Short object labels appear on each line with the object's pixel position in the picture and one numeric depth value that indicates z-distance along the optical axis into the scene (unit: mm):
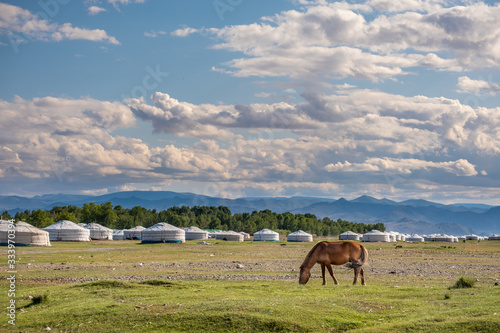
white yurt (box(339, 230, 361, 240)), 171000
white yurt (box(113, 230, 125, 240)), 151800
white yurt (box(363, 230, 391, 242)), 162875
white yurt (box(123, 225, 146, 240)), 148625
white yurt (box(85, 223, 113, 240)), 137500
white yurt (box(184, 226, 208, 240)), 138500
